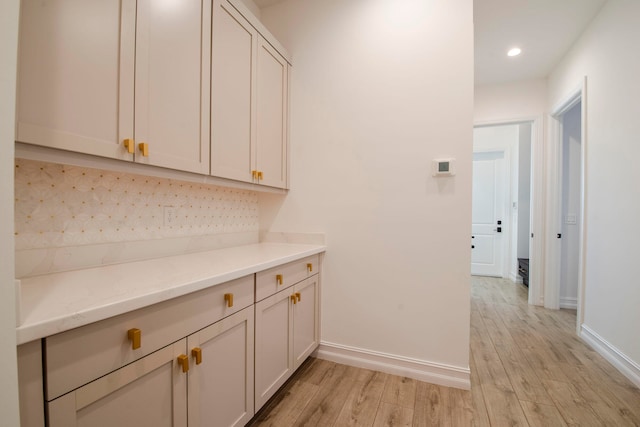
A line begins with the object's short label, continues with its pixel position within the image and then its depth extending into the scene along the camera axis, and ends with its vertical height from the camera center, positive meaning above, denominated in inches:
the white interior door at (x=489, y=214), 196.2 +0.2
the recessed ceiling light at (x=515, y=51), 114.7 +68.5
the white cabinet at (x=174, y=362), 26.2 -19.5
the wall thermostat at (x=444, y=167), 72.2 +12.2
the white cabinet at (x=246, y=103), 60.9 +27.6
